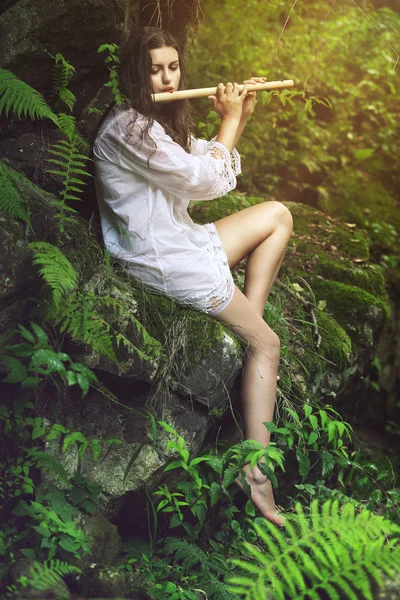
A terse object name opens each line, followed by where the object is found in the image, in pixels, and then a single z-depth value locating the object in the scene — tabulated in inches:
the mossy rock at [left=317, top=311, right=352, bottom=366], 164.6
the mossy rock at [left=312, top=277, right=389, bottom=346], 178.4
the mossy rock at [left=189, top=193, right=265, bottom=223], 190.4
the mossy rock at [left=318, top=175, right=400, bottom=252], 256.1
